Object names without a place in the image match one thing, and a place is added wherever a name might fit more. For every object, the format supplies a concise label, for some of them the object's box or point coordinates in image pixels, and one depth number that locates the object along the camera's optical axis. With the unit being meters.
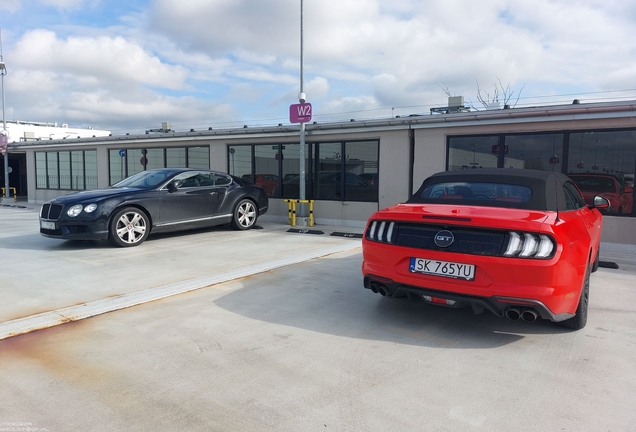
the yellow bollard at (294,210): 11.32
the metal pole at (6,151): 21.12
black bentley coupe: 7.67
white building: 37.70
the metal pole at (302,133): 11.16
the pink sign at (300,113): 10.99
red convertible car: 3.44
